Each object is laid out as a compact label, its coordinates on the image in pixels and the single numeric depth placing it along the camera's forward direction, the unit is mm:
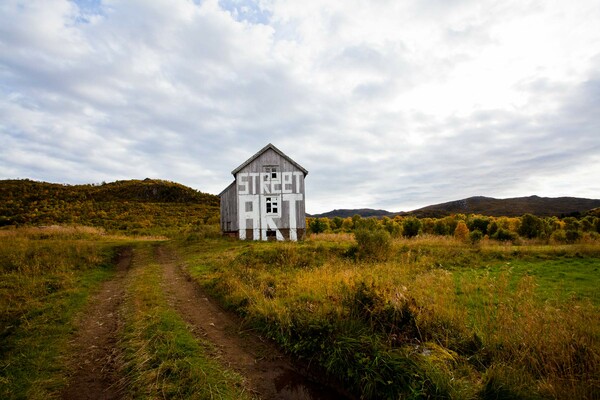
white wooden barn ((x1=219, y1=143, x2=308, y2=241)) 25906
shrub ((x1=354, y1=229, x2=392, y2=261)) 16411
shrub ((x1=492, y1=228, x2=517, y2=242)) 28877
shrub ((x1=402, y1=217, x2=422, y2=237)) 39438
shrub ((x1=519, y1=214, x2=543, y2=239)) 29186
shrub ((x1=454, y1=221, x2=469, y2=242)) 36909
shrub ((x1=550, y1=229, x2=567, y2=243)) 24528
